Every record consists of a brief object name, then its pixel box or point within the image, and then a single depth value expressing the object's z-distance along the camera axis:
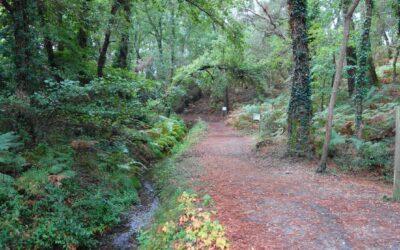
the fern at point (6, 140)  5.66
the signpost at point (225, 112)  27.75
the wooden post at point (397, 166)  5.70
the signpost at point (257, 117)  18.06
